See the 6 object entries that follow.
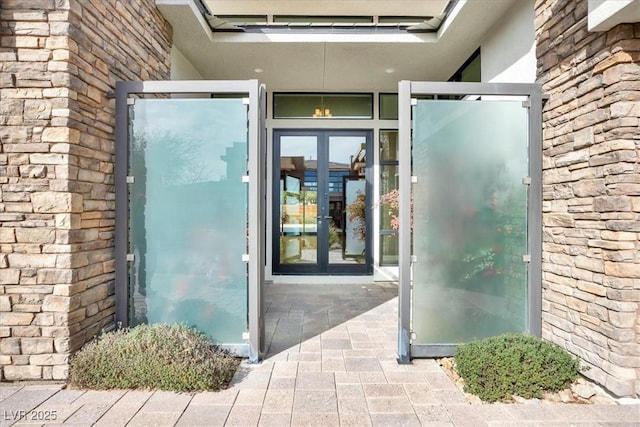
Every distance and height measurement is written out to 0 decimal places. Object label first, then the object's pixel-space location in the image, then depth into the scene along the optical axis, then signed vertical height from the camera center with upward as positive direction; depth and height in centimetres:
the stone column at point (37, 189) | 245 +18
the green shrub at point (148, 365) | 242 -105
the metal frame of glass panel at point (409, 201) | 293 +12
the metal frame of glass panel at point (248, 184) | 293 +25
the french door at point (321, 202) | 628 +24
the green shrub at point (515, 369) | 236 -106
